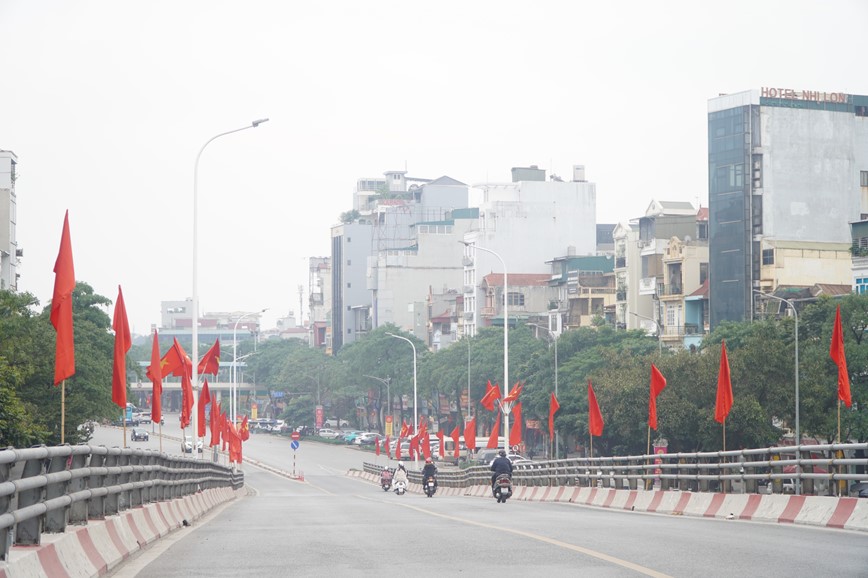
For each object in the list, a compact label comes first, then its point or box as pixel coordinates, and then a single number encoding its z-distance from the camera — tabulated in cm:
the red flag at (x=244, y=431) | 8831
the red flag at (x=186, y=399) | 4286
